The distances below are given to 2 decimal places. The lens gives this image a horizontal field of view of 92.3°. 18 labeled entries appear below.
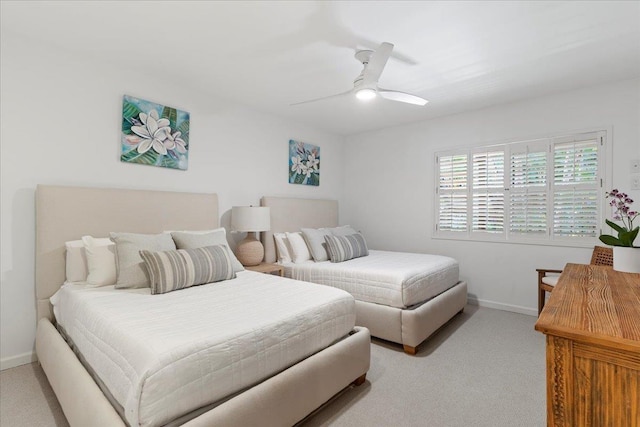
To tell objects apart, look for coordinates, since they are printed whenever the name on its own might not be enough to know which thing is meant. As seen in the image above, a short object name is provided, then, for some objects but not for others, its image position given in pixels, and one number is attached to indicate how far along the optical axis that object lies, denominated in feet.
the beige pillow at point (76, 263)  7.77
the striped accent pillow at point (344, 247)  11.72
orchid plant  5.90
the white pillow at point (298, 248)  12.30
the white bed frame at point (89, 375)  4.55
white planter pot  5.66
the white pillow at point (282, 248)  12.57
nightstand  11.01
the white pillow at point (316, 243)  12.07
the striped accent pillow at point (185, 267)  7.00
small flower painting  14.58
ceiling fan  7.07
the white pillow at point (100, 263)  7.47
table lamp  11.18
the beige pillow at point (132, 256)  7.25
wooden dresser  2.62
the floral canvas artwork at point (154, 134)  9.33
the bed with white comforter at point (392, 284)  8.88
